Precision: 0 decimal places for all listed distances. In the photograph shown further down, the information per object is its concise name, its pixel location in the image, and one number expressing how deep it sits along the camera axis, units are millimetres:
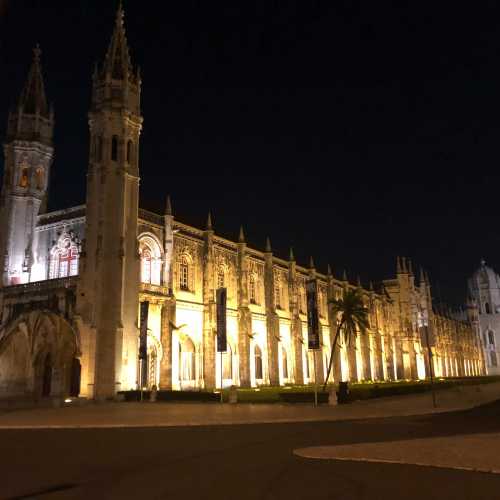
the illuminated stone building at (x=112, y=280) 39688
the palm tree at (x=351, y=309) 47750
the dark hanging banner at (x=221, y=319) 37469
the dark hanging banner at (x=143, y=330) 38219
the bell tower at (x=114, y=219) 38688
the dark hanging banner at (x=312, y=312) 36844
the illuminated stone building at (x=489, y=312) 145125
